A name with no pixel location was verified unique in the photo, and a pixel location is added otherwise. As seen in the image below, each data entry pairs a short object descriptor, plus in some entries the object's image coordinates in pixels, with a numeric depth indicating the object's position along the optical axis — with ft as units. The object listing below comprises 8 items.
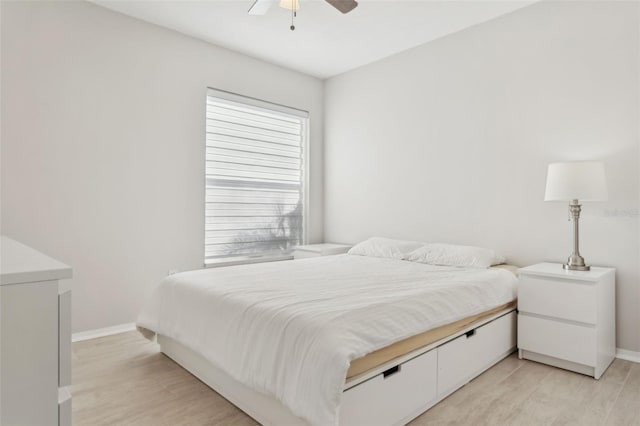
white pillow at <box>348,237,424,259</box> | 11.63
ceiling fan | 7.62
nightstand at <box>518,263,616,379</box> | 7.79
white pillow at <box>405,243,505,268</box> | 9.82
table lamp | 8.30
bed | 5.12
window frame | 12.57
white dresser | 2.60
